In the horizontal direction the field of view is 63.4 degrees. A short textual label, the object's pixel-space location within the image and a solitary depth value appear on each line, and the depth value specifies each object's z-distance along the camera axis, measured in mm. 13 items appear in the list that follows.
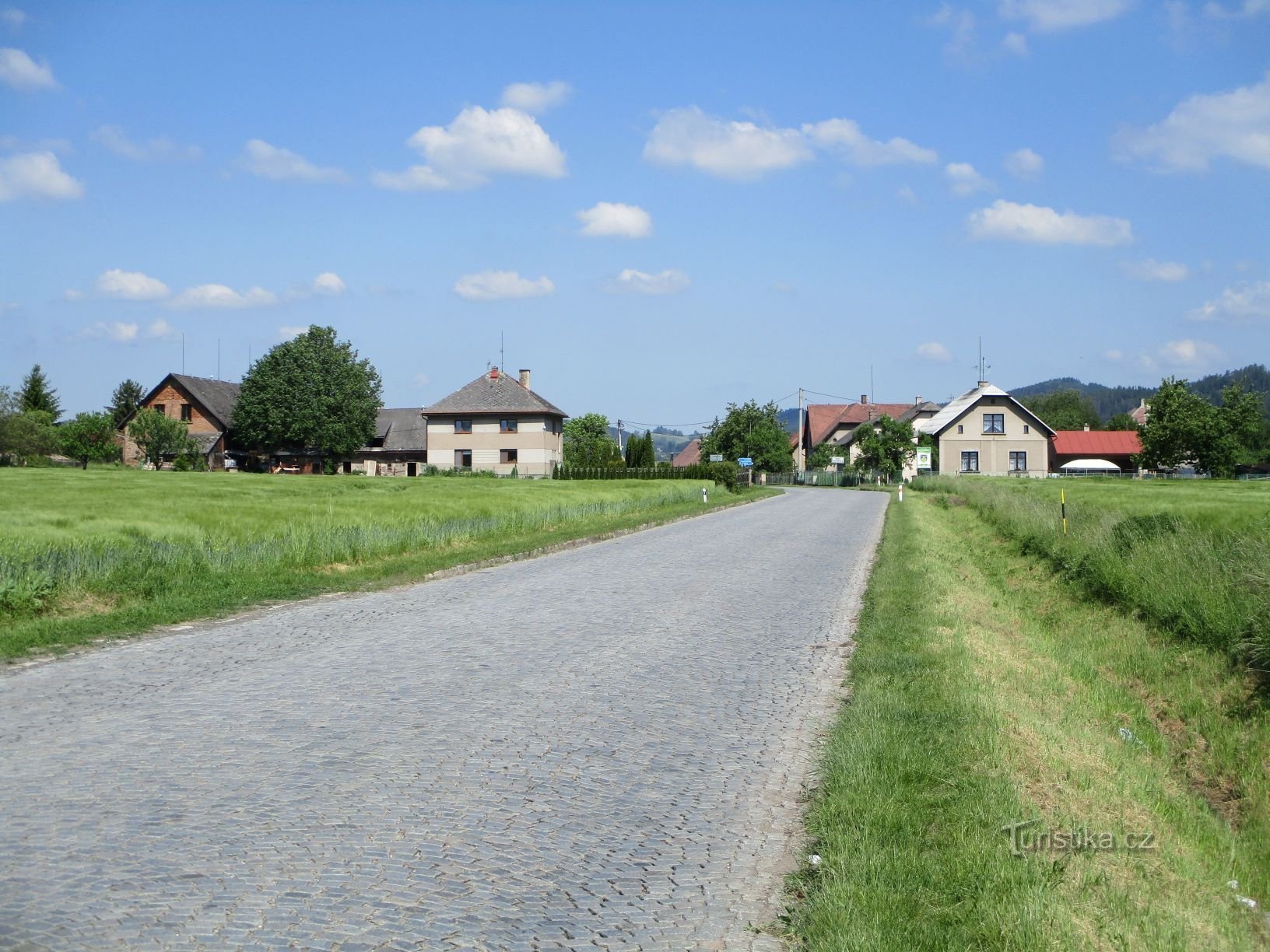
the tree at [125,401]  86688
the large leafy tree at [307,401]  81188
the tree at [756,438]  97750
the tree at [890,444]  79938
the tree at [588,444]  91375
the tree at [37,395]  91562
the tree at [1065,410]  155750
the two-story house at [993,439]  87875
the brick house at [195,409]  82938
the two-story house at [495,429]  81938
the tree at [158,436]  72062
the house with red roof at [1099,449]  107938
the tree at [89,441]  72562
